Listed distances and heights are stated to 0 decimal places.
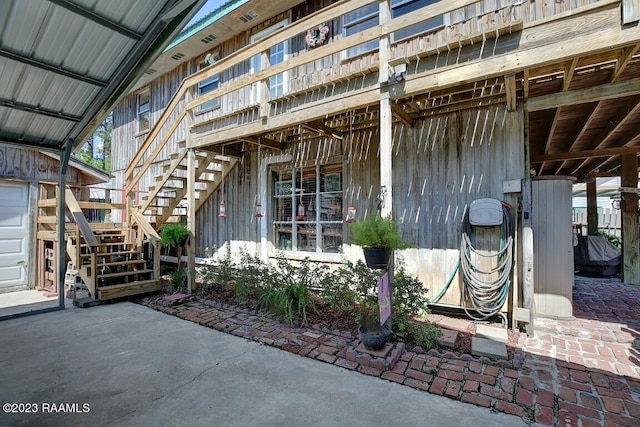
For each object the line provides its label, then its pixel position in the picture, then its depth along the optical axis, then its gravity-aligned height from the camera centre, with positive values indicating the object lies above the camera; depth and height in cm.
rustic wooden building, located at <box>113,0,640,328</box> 312 +146
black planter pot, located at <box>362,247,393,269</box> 314 -35
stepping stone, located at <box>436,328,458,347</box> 333 -129
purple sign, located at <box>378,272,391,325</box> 320 -79
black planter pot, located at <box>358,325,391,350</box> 309 -116
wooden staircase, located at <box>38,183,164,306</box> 525 -56
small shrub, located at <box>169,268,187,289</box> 587 -110
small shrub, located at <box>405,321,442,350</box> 334 -124
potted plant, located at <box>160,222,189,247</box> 567 -26
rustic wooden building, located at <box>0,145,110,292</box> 607 -8
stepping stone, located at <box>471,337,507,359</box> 307 -130
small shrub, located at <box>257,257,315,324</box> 428 -104
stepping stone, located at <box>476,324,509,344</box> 352 -131
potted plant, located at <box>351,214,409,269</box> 312 -18
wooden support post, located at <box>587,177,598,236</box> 824 +34
